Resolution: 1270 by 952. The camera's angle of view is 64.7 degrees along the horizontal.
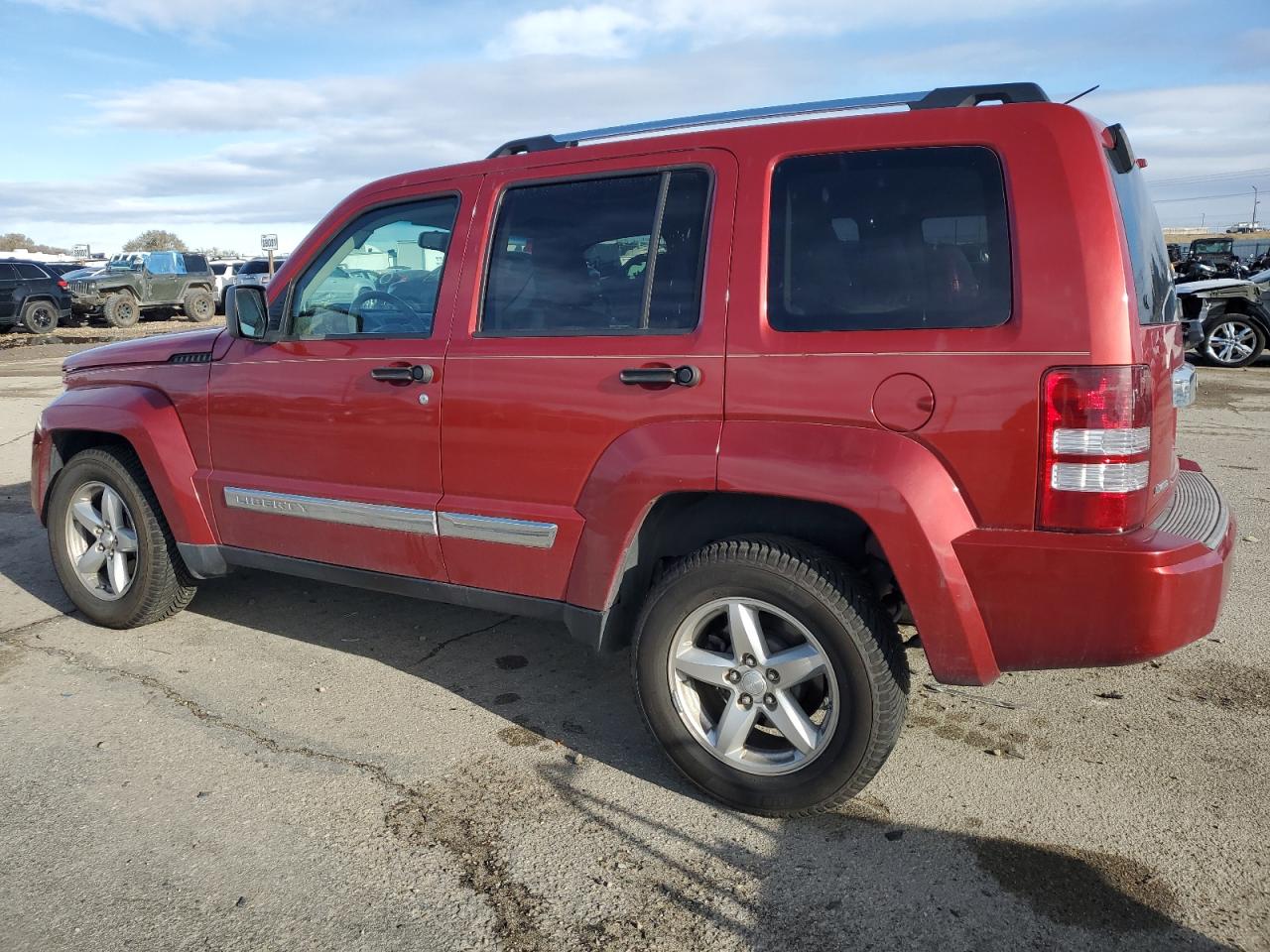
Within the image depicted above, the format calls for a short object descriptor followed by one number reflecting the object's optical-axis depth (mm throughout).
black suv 22359
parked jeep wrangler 24297
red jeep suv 2525
